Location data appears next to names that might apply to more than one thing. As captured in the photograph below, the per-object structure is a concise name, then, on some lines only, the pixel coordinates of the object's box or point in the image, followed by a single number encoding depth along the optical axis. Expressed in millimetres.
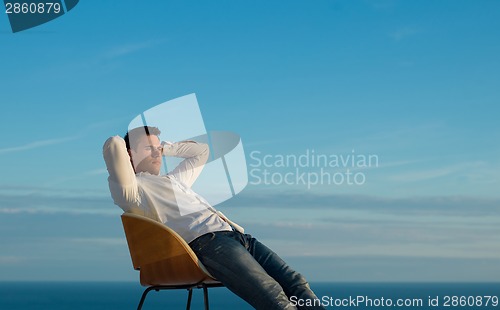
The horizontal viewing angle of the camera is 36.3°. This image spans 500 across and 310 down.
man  3223
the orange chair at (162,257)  3316
